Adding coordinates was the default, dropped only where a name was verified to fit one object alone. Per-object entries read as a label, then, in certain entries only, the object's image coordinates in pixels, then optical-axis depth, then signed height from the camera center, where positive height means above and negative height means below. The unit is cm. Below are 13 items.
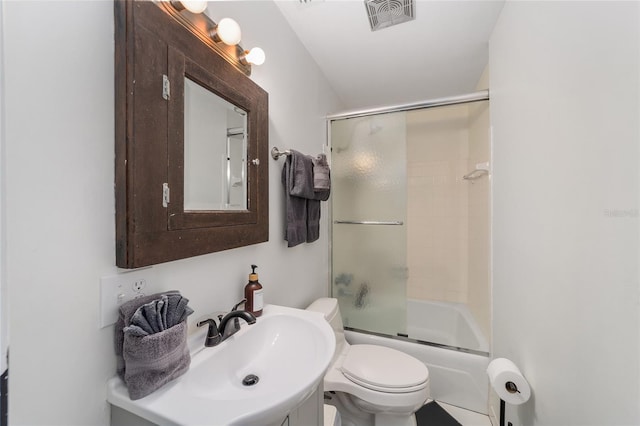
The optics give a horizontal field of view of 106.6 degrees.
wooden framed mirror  60 +23
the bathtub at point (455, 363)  153 -101
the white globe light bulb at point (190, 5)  71 +63
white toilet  120 -89
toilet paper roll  100 -73
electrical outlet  59 -20
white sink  52 -45
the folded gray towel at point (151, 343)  57 -32
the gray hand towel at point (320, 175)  140 +23
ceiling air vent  124 +109
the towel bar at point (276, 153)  124 +32
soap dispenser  98 -35
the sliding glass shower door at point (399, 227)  184 -12
